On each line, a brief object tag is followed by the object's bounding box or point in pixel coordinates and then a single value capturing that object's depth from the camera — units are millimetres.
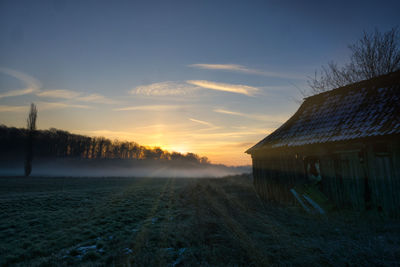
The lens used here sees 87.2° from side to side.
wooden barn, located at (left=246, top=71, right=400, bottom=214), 9195
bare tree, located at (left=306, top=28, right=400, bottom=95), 20500
